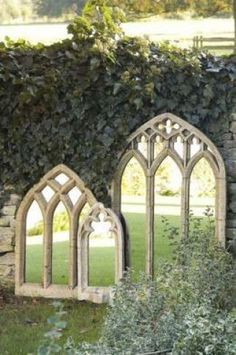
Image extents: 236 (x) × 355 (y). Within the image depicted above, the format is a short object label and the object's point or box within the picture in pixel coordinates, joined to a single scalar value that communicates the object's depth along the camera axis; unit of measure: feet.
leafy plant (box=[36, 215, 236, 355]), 12.34
